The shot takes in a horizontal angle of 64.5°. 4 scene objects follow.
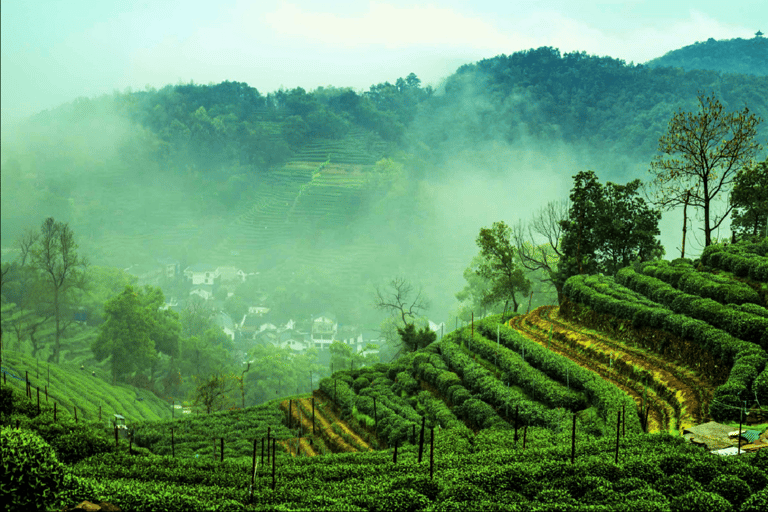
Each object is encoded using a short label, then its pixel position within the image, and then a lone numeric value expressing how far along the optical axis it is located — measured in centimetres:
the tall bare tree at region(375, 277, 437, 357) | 4138
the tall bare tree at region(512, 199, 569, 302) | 4000
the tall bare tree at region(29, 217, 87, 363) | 6594
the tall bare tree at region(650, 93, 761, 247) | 3447
